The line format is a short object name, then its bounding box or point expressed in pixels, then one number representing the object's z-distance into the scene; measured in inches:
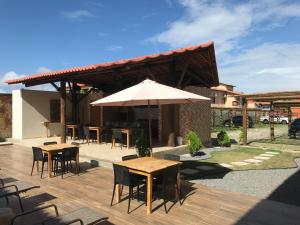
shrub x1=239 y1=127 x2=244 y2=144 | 586.7
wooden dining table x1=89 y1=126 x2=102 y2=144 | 489.4
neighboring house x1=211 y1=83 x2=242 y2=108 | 1421.0
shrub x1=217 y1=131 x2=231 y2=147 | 537.3
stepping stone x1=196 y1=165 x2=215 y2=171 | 336.0
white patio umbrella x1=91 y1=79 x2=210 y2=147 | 217.0
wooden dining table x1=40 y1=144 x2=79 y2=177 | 290.4
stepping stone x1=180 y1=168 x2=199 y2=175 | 317.6
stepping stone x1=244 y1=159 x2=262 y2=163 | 398.0
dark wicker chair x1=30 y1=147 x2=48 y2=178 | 287.4
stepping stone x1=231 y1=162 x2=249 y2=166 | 374.6
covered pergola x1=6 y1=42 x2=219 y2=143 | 364.8
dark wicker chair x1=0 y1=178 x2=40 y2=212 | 189.9
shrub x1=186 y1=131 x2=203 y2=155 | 406.3
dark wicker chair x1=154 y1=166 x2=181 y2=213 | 201.5
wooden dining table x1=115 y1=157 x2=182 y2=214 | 195.0
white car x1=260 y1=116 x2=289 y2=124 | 1461.6
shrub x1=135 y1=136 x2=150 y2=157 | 266.5
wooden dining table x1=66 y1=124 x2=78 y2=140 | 540.7
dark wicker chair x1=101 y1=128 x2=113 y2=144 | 498.0
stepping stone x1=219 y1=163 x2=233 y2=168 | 353.7
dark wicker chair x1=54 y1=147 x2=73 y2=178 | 292.5
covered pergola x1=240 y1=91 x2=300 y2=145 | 505.4
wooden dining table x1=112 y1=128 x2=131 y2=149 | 430.5
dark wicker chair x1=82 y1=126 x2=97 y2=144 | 475.2
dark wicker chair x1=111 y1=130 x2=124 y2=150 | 429.1
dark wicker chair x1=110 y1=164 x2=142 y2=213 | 196.9
